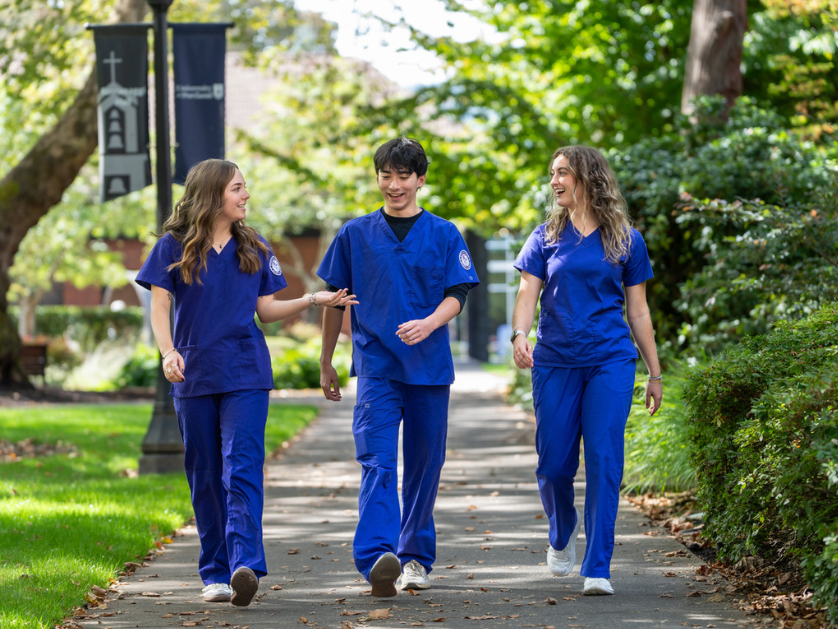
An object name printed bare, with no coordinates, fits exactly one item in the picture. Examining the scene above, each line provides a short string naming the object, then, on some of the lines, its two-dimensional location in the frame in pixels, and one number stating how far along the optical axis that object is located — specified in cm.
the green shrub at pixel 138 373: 3794
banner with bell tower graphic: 1811
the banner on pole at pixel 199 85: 1802
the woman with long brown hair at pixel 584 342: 916
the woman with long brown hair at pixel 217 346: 898
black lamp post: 1733
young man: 909
